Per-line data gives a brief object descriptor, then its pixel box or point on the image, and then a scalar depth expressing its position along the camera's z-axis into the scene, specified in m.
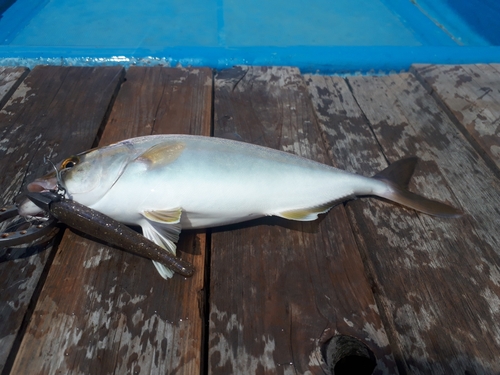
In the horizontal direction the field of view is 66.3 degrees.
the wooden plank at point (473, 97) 0.60
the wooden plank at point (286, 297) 0.34
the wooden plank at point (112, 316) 0.33
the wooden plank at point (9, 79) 0.65
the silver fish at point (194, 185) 0.40
